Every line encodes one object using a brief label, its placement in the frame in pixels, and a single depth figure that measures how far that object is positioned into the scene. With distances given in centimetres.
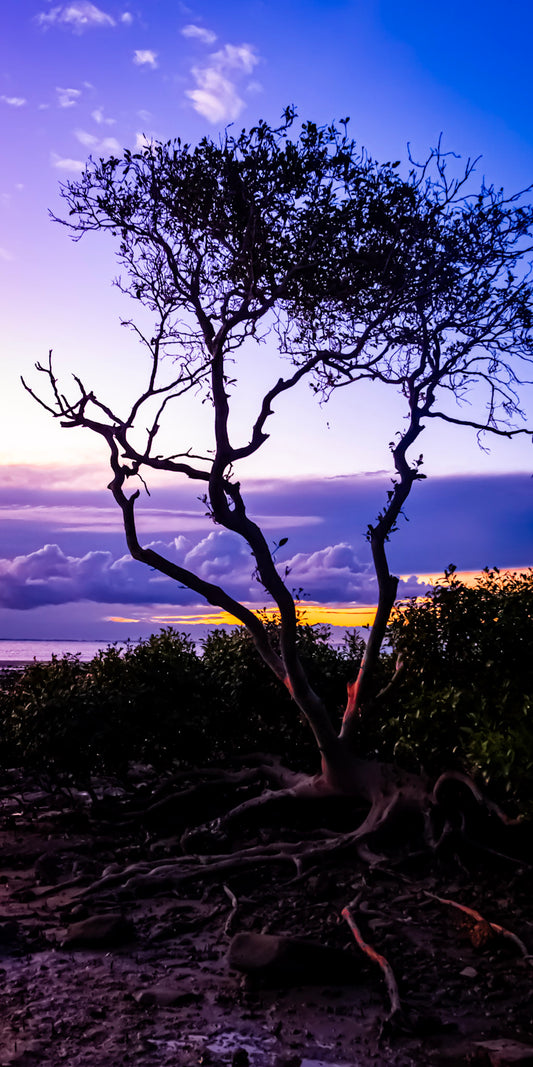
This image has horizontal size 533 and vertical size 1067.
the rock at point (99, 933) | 1176
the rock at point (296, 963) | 1021
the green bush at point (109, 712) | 1723
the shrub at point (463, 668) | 1330
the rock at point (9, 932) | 1203
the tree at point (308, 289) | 1505
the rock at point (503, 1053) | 823
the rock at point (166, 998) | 988
